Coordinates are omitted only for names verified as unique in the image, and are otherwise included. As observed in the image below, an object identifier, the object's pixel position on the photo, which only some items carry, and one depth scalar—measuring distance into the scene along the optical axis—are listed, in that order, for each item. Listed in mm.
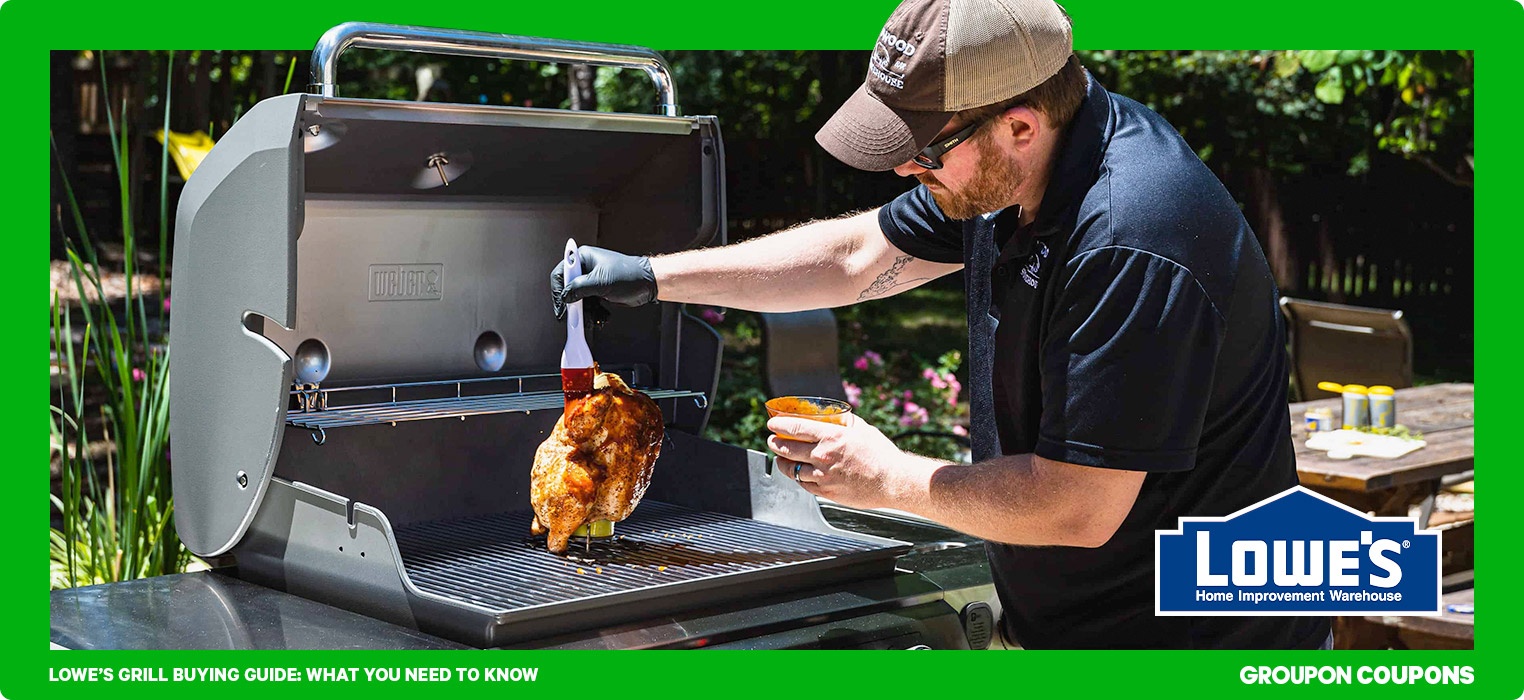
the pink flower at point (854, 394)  6841
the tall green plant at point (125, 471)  3428
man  1825
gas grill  2264
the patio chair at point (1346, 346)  6148
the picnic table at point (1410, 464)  4373
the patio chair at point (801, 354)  3029
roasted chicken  2512
